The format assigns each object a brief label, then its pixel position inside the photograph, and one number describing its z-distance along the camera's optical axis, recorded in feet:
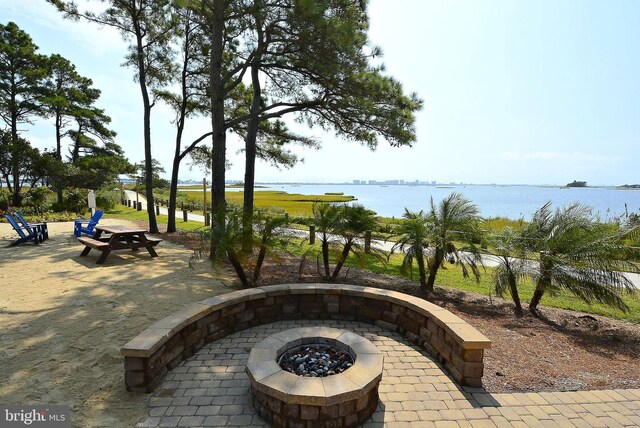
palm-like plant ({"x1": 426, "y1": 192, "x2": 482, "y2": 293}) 17.83
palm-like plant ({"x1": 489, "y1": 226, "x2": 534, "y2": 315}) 16.26
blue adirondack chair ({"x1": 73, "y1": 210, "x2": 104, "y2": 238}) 30.55
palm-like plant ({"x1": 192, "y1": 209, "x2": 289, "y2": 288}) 15.60
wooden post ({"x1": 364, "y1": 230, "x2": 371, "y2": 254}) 19.16
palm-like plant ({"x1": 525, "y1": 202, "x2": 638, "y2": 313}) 14.70
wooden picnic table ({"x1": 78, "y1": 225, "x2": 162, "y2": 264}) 22.16
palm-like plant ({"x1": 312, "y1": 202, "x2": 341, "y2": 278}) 18.79
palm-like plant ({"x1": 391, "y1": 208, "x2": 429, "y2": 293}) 17.92
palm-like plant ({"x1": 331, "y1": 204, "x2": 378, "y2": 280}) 18.61
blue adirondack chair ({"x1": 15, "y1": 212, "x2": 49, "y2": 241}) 27.84
